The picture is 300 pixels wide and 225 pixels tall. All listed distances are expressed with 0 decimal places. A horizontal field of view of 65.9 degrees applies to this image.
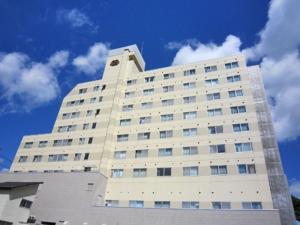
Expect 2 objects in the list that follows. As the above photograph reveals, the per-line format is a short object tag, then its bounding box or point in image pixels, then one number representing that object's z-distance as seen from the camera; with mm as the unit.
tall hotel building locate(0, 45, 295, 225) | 27844
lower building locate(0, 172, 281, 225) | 24719
